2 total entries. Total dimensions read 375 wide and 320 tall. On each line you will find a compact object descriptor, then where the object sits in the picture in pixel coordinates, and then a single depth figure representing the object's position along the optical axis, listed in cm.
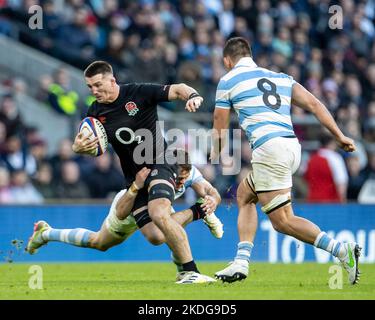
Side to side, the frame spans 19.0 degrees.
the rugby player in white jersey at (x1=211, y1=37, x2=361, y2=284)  1145
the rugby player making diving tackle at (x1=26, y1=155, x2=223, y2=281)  1250
